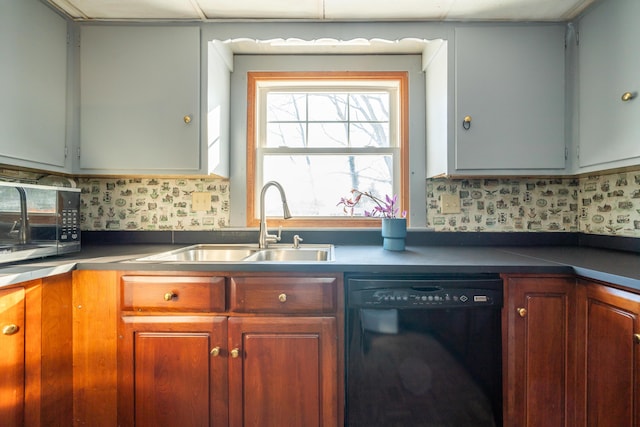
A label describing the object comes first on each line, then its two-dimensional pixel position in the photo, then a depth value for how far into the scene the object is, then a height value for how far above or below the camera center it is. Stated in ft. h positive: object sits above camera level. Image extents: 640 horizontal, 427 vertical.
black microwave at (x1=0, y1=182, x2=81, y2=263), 3.87 -0.13
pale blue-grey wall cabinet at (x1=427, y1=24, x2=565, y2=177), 5.08 +1.87
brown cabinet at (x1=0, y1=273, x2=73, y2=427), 3.39 -1.69
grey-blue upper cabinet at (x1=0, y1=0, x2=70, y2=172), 4.25 +1.89
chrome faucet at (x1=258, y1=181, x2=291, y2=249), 5.56 -0.13
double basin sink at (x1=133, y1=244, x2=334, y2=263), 5.49 -0.75
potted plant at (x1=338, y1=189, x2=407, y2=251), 5.24 -0.22
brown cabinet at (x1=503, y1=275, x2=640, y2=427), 3.77 -1.75
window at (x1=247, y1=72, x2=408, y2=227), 6.24 +1.51
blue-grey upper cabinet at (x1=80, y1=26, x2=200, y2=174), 5.11 +1.89
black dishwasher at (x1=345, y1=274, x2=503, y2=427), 3.84 -1.76
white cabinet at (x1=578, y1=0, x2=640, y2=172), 4.18 +1.88
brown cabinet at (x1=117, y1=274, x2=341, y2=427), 3.91 -1.80
